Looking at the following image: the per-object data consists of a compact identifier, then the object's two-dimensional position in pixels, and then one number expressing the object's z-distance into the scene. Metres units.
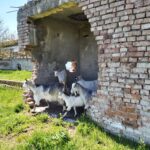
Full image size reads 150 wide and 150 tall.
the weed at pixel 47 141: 2.64
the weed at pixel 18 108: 4.09
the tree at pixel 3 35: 19.32
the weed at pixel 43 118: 3.47
